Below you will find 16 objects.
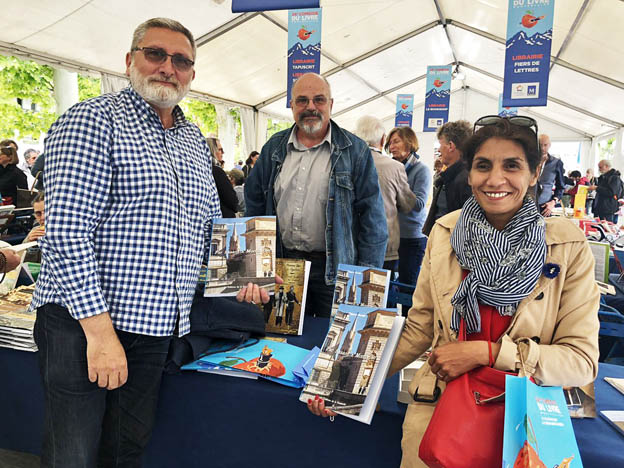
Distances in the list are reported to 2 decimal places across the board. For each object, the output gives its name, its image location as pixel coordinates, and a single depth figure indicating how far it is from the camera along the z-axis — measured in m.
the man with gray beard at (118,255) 1.13
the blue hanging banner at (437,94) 11.45
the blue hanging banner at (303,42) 6.63
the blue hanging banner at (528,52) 5.55
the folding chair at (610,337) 1.81
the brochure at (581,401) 1.29
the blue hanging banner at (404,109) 13.35
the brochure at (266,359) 1.51
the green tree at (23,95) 10.28
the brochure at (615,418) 1.24
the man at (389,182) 3.19
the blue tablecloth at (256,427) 1.40
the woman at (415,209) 3.77
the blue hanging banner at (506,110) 12.87
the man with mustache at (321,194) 2.20
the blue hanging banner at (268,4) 3.63
